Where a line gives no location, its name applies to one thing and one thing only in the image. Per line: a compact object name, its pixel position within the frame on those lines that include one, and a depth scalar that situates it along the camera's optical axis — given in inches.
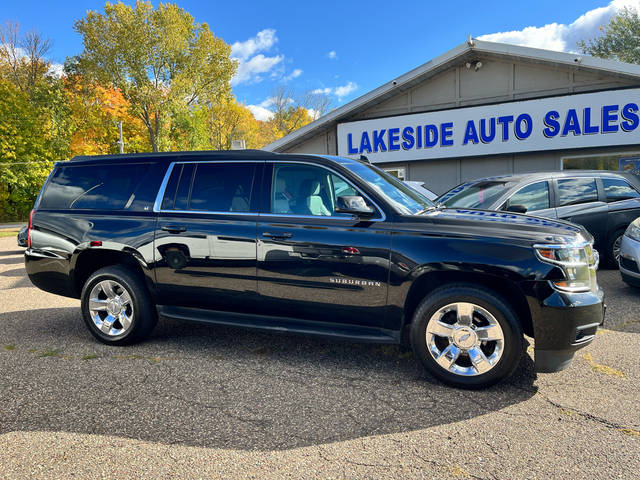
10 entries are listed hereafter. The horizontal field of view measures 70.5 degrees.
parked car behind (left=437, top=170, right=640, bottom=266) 285.4
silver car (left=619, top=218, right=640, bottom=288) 235.6
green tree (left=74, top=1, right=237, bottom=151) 1266.0
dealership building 452.2
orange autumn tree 1450.5
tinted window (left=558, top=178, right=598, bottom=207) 297.4
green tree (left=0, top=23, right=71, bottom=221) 1382.9
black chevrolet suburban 129.4
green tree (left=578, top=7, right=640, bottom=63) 1375.5
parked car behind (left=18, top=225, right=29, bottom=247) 240.7
